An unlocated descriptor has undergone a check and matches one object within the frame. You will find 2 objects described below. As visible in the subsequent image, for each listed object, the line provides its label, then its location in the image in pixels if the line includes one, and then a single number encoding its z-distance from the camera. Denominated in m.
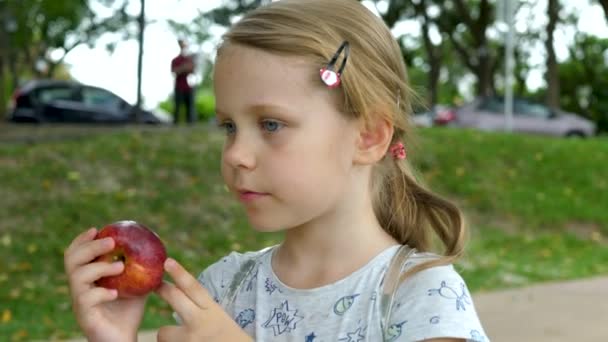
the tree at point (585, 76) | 35.47
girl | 1.70
